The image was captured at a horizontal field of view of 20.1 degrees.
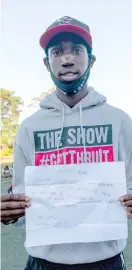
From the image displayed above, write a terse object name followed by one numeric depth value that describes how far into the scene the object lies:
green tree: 37.41
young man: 1.62
